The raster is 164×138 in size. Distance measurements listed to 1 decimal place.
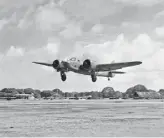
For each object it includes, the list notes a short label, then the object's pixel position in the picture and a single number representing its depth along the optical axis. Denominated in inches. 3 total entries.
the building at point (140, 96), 7593.0
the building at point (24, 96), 7369.1
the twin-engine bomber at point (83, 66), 1940.2
